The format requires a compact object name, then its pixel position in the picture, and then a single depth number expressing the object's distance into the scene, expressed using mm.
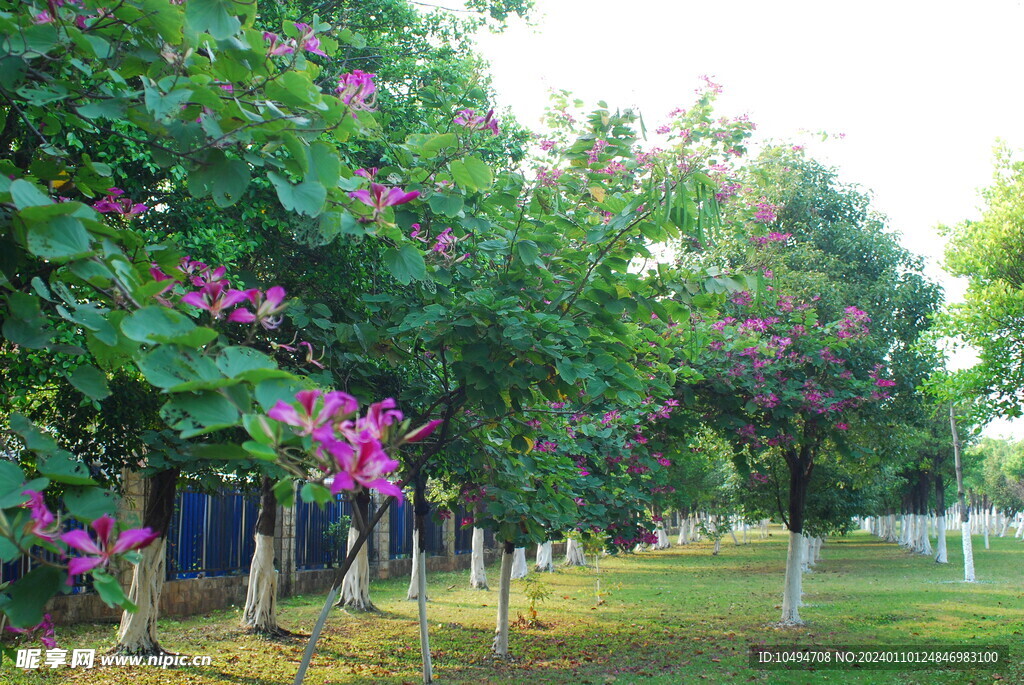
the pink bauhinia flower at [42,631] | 4830
